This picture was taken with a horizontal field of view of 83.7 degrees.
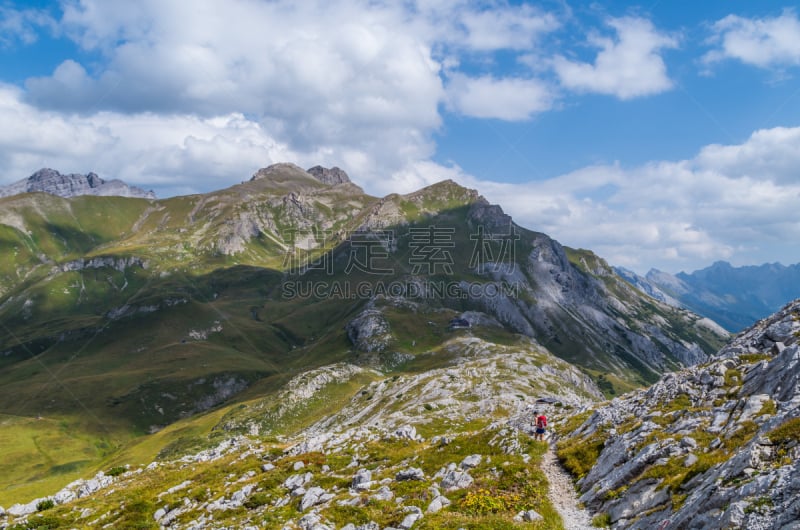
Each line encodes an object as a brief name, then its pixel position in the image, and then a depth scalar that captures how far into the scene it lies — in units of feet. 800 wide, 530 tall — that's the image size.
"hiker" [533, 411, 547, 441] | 136.56
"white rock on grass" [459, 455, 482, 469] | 106.77
